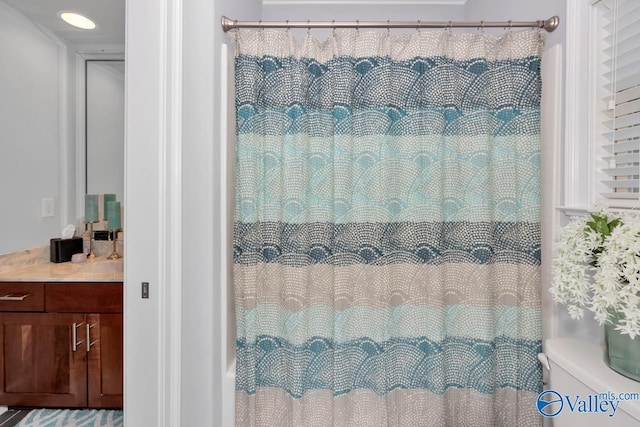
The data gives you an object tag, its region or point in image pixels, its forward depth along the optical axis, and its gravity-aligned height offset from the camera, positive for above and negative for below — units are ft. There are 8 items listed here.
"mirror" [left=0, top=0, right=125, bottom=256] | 6.32 +2.00
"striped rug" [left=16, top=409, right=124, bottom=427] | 5.78 -4.02
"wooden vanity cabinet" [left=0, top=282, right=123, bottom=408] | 5.69 -2.51
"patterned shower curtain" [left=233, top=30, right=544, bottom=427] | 4.31 -0.28
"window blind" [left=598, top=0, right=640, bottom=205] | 3.43 +1.30
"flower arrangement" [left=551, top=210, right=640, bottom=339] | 2.51 -0.49
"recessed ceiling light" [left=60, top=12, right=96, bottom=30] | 6.24 +3.91
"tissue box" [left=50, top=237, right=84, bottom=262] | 6.63 -0.85
